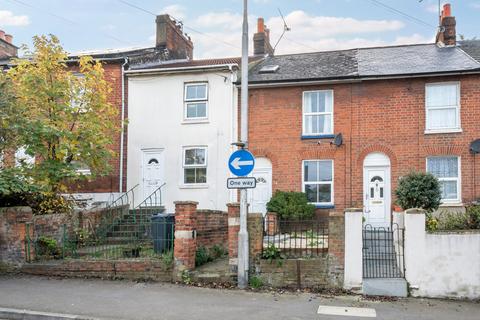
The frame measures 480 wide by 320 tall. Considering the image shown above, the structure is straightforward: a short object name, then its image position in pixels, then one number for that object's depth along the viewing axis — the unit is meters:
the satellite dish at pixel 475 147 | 16.77
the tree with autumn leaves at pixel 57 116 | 14.18
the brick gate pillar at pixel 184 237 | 11.20
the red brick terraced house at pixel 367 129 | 17.12
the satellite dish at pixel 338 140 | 17.78
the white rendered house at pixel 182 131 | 18.81
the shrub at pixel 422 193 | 14.09
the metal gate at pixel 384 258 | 10.96
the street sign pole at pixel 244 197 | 10.87
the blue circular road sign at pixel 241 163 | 11.03
